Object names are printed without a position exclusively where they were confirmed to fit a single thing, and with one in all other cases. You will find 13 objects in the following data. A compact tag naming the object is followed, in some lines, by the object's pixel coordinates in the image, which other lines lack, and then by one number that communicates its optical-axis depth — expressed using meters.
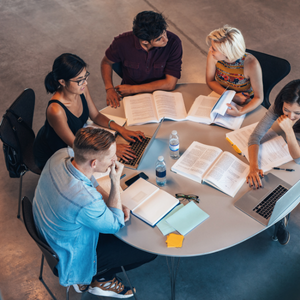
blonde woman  2.37
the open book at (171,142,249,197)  1.95
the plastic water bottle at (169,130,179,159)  2.09
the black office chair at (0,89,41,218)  2.33
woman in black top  2.14
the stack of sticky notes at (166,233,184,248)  1.68
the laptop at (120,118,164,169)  2.13
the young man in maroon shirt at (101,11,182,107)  2.70
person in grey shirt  2.01
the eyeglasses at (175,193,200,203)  1.90
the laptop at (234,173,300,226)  1.73
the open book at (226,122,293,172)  2.08
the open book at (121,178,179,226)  1.82
